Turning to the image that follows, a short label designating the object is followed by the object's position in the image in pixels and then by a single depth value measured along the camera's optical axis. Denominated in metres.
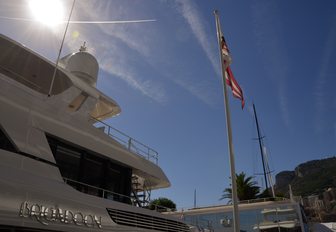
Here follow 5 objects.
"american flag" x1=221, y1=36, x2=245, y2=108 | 12.37
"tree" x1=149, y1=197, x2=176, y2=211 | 49.06
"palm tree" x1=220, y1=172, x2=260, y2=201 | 38.34
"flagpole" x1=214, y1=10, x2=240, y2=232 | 9.88
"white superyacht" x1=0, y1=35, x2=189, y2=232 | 7.38
